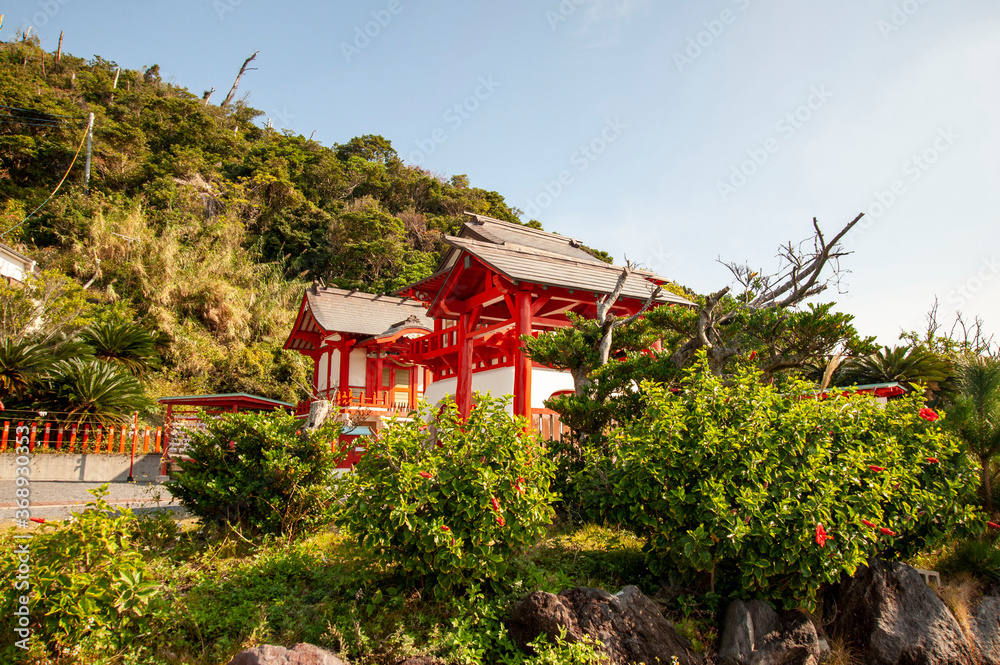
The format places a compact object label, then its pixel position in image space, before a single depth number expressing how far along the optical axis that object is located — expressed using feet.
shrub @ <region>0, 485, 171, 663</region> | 11.30
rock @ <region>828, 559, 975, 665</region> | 17.57
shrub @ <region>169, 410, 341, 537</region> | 18.84
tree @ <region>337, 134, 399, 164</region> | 152.05
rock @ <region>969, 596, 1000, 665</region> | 18.67
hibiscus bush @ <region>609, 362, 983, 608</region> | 15.47
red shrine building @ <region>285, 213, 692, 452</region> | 41.11
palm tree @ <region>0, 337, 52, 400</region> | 40.98
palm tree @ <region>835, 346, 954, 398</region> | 38.19
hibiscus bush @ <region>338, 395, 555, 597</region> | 13.96
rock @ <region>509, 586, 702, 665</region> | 14.16
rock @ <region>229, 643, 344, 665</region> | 11.37
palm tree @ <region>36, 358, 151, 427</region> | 41.78
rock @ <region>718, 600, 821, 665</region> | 15.53
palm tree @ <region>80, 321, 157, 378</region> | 51.11
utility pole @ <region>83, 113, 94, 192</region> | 96.53
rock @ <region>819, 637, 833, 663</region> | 17.22
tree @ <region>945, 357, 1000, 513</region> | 22.95
